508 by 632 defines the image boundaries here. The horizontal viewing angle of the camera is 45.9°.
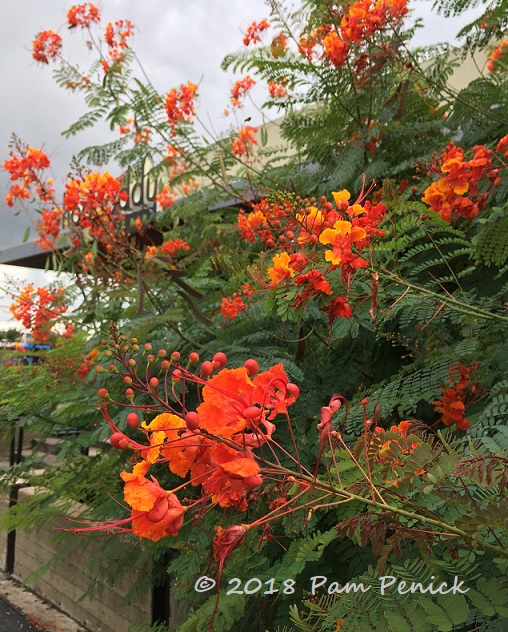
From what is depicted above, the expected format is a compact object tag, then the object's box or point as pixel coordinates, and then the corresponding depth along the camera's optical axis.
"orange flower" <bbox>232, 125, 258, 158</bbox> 3.95
